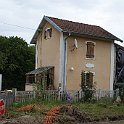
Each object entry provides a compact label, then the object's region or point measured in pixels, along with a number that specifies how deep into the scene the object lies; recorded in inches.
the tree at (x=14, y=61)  961.3
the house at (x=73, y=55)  603.9
